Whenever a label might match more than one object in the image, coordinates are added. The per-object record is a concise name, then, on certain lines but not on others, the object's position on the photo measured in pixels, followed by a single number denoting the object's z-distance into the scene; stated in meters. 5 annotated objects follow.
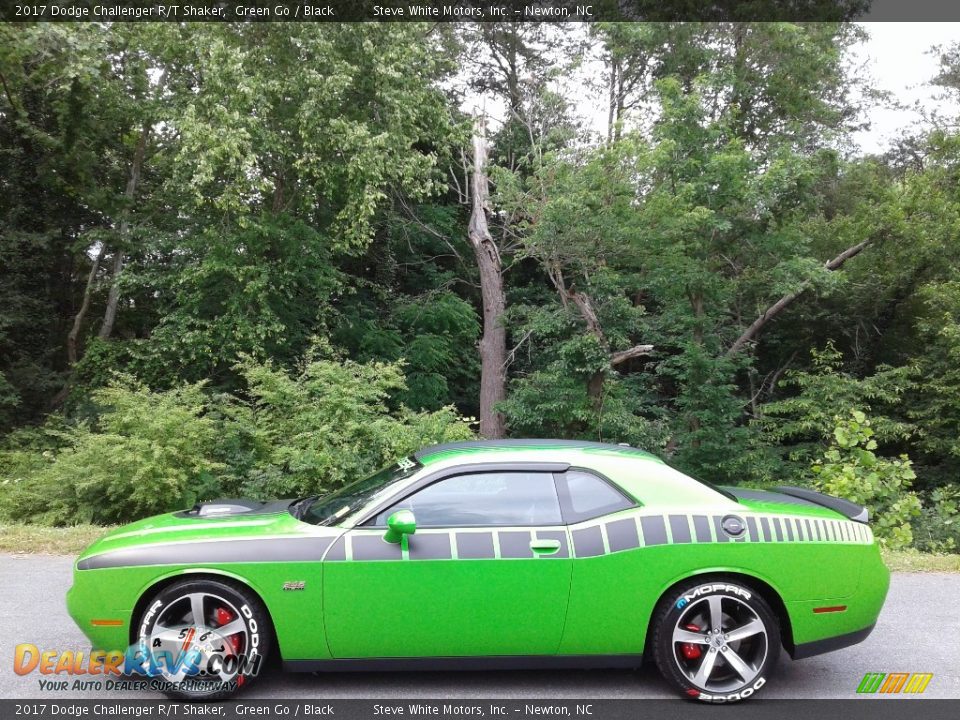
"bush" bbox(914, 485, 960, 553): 9.58
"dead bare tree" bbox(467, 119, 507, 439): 19.27
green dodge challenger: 3.93
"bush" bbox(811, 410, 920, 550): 8.27
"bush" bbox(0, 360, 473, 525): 10.46
